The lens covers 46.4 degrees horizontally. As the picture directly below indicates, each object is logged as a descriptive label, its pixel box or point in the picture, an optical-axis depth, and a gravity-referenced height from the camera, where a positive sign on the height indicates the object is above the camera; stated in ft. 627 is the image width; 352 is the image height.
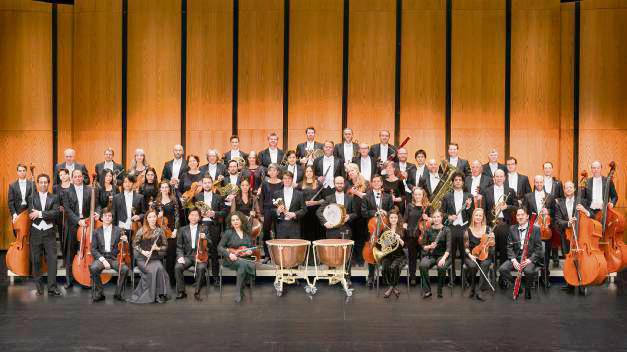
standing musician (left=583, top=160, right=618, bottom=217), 25.04 -1.08
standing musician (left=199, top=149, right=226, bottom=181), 26.12 -0.25
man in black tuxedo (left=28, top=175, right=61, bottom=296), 23.68 -2.16
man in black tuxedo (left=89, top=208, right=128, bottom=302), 22.50 -2.89
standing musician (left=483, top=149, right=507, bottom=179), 26.53 -0.22
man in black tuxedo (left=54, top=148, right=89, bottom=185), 26.48 -0.13
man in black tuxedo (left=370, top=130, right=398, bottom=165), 27.53 +0.40
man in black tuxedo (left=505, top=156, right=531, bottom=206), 25.68 -0.77
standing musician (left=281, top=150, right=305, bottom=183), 26.32 -0.26
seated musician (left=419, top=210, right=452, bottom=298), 23.00 -2.86
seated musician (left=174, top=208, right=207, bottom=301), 22.82 -2.80
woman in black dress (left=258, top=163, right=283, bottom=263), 25.26 -1.04
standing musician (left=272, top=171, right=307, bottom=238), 24.66 -1.62
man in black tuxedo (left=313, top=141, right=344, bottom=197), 26.20 -0.27
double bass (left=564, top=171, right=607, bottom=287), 22.62 -3.00
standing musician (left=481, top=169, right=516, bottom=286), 24.13 -1.58
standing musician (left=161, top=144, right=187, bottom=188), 26.86 -0.18
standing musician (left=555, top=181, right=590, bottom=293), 23.97 -1.72
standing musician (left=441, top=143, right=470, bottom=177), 26.89 -0.05
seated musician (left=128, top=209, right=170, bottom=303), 22.30 -3.13
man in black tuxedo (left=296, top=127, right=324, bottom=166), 27.50 +0.49
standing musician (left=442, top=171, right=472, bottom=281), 23.81 -1.71
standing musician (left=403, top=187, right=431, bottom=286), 23.86 -2.01
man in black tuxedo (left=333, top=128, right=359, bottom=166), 27.58 +0.44
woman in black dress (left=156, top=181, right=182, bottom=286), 23.94 -1.72
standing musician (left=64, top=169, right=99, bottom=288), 24.32 -1.58
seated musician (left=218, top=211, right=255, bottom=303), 23.00 -2.81
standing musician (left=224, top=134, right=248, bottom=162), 27.58 +0.34
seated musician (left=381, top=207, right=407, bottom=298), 23.18 -3.17
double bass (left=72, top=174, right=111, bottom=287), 23.15 -3.09
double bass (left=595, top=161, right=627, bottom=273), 23.54 -2.49
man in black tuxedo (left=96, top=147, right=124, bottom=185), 26.30 -0.17
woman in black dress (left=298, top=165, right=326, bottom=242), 25.39 -1.59
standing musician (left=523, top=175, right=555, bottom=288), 24.25 -1.45
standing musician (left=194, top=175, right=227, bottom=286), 24.35 -1.79
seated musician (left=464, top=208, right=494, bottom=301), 22.91 -2.78
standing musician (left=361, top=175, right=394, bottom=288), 24.32 -1.40
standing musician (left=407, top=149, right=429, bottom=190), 26.00 -0.41
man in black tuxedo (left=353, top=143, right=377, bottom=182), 26.81 -0.16
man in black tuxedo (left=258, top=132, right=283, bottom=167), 27.76 +0.19
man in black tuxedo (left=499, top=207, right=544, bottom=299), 22.70 -2.84
